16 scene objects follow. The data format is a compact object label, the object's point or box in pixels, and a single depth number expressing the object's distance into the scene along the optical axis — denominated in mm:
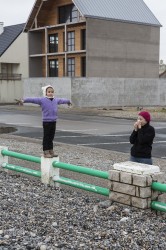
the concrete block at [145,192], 6062
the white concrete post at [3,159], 9148
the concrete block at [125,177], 6260
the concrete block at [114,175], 6441
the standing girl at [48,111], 8727
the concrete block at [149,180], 6094
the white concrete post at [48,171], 7777
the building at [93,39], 38250
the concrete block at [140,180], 6059
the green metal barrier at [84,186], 6752
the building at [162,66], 79188
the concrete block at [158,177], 6202
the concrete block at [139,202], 6119
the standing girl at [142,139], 6738
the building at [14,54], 50531
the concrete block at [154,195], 6215
